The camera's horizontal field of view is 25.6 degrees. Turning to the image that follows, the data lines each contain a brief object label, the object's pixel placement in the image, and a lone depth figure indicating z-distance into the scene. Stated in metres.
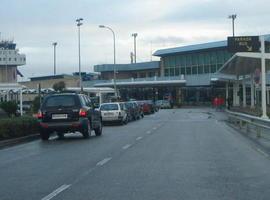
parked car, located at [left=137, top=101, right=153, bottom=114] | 58.40
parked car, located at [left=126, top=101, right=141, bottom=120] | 44.91
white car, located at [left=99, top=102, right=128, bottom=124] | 38.19
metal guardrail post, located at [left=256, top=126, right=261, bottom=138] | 23.57
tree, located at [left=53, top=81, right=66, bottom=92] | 74.38
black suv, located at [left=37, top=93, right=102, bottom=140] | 23.84
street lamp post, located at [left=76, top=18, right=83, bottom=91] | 76.69
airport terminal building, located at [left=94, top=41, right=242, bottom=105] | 94.38
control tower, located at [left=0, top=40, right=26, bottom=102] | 98.07
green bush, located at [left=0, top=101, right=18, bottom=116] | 42.31
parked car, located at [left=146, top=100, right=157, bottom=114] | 62.03
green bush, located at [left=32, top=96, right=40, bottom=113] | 52.00
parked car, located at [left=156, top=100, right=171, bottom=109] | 87.47
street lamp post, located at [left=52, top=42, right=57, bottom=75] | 116.40
